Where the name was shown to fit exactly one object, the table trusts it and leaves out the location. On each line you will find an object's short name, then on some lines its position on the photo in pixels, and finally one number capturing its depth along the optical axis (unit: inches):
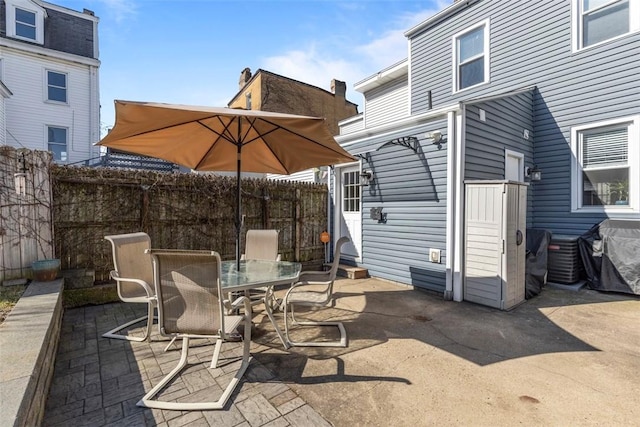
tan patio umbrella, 102.0
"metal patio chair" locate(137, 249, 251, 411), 89.8
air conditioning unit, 212.8
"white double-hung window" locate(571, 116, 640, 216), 217.9
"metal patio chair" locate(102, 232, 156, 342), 128.1
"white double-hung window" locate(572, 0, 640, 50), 220.7
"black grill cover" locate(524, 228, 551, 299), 193.2
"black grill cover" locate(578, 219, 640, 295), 190.7
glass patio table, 107.3
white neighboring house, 433.1
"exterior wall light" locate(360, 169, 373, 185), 241.3
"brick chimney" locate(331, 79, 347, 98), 669.9
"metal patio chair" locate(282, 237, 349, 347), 126.6
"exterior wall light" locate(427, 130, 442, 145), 194.4
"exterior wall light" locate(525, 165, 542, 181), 257.0
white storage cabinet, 167.5
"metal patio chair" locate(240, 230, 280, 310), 174.9
